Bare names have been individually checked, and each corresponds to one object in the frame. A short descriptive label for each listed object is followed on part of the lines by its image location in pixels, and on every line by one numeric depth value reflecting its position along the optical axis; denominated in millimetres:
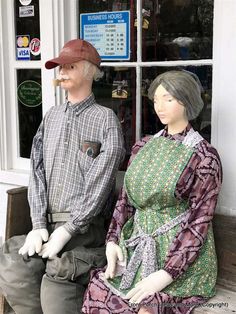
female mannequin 2117
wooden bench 2213
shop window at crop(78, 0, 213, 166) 2711
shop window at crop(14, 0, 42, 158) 3319
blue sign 3000
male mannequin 2406
